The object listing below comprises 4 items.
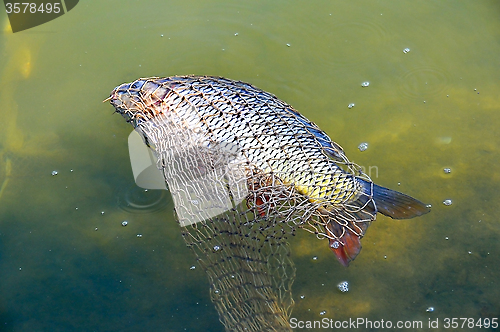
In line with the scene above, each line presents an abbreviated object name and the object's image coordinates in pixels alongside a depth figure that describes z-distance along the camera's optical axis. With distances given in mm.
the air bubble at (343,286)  4495
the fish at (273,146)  3939
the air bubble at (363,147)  5238
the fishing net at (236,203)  3990
